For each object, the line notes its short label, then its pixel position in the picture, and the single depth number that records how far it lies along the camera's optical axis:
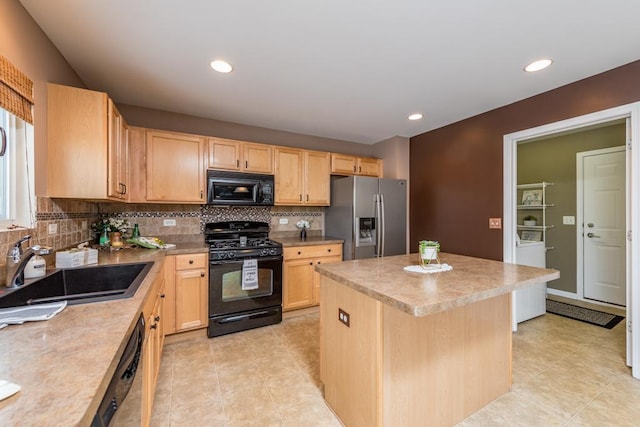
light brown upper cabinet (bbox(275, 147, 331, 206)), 3.40
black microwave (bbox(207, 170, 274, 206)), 2.99
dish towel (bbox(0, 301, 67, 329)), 0.95
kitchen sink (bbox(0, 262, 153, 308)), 1.19
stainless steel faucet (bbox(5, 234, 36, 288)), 1.29
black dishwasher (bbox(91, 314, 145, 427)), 0.70
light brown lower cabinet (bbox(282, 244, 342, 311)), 3.14
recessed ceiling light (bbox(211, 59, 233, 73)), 2.05
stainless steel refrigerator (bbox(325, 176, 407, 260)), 3.42
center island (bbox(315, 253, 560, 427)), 1.35
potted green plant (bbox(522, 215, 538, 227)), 3.91
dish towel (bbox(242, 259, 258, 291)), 2.79
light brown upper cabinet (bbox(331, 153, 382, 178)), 3.78
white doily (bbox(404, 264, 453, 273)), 1.65
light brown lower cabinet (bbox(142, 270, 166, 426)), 1.32
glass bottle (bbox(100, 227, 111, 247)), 2.47
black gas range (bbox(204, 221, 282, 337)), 2.70
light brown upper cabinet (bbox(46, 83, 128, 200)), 1.77
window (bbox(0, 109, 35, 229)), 1.55
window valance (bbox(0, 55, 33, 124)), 1.33
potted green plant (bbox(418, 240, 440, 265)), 1.74
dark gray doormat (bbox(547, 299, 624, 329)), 3.02
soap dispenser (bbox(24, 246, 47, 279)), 1.43
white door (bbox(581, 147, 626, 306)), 3.46
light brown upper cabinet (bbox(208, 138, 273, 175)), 3.02
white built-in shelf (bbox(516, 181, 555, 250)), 3.67
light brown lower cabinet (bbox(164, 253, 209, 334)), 2.51
